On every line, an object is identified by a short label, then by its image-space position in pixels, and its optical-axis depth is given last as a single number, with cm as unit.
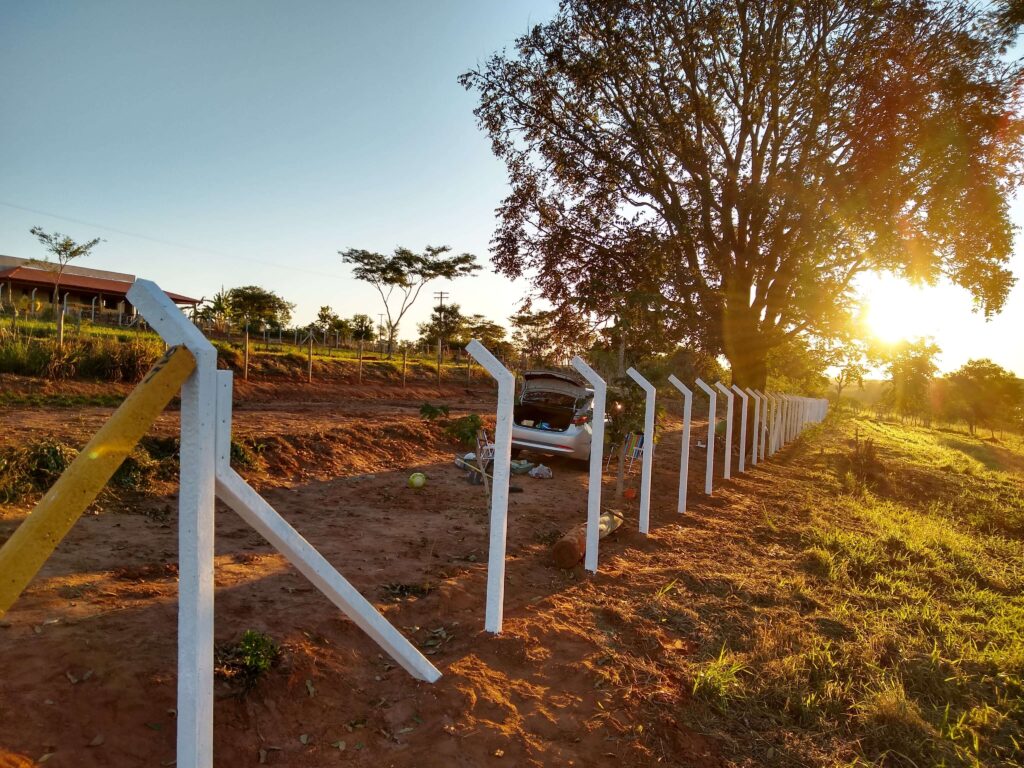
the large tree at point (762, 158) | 1047
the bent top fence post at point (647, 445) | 615
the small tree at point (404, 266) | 3397
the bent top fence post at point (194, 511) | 174
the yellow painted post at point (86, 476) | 137
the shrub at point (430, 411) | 512
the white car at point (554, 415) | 988
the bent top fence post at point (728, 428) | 959
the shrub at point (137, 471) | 587
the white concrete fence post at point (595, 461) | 474
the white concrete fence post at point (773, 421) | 1573
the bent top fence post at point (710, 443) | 812
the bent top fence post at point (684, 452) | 732
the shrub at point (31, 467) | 514
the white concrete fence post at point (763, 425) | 1405
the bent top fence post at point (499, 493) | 350
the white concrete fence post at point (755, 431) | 1276
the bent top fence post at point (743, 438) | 1146
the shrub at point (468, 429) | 534
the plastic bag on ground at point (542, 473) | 934
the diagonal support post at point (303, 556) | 183
